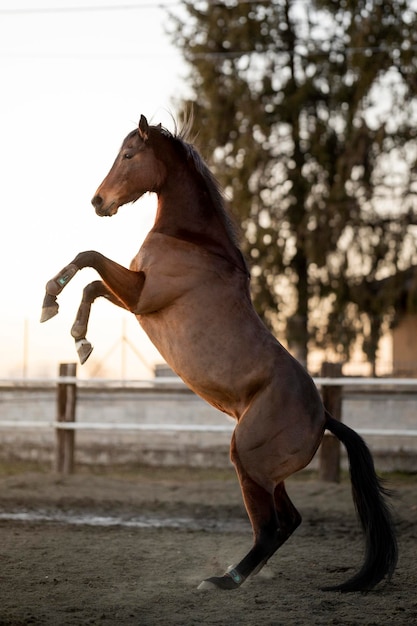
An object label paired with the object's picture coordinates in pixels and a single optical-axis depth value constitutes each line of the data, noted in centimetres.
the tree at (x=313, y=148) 1916
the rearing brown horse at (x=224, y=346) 458
